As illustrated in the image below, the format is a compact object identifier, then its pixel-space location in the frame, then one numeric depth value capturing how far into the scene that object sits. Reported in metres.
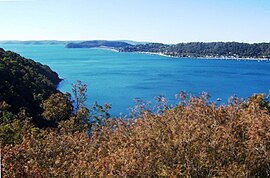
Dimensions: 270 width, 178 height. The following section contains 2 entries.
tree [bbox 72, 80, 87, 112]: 23.25
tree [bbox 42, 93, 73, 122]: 20.98
